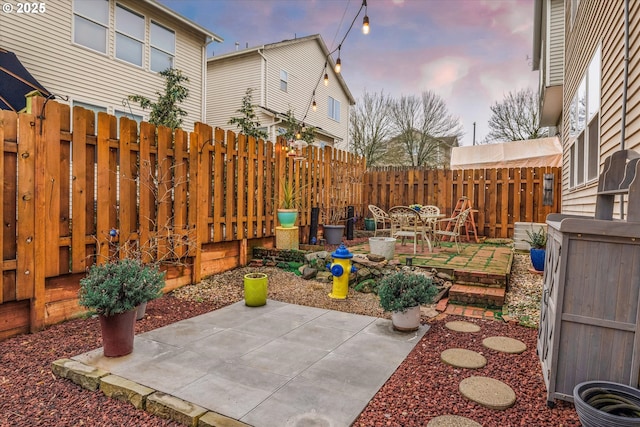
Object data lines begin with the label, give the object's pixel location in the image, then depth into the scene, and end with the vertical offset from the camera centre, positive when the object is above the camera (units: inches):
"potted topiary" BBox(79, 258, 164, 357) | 103.6 -29.0
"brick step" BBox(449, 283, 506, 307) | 163.6 -41.5
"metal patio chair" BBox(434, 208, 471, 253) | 253.6 -12.5
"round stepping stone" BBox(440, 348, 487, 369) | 104.9 -45.9
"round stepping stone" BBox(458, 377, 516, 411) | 84.7 -45.9
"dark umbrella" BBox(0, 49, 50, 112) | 236.5 +76.2
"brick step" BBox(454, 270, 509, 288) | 176.6 -36.2
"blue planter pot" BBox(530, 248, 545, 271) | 209.2 -29.8
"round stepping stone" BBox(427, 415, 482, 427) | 76.7 -46.4
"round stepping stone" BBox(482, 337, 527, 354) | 115.6 -45.5
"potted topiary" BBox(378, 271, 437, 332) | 127.5 -32.8
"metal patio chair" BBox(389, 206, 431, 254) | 254.5 -14.4
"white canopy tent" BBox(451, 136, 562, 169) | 398.6 +60.3
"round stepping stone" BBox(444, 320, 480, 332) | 134.9 -45.9
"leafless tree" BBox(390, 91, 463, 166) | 887.1 +198.5
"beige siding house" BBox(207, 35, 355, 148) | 540.1 +189.8
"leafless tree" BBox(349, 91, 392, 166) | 855.7 +180.7
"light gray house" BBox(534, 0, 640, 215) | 120.2 +52.5
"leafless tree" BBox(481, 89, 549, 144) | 772.0 +195.4
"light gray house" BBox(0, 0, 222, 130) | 316.8 +148.4
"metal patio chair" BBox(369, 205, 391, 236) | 316.9 -10.6
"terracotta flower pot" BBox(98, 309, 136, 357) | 106.6 -40.1
